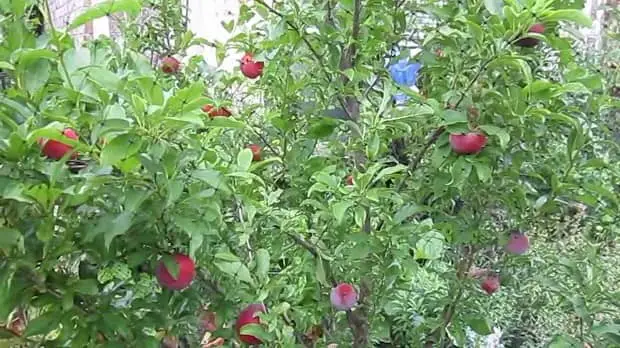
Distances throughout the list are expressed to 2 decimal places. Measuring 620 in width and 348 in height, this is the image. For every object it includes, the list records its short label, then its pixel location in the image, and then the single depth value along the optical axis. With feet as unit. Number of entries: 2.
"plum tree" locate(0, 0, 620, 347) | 2.17
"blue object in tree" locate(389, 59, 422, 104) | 3.23
